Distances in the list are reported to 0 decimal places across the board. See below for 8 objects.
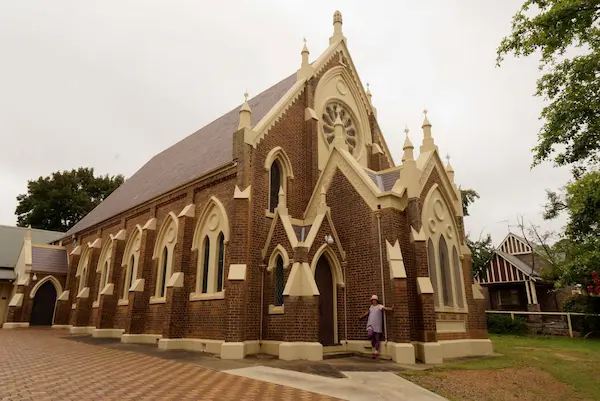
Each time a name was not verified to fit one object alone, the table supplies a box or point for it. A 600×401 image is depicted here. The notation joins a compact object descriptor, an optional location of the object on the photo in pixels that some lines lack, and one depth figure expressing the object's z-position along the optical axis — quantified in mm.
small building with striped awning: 33875
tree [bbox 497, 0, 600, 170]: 11242
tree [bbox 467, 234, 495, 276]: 37594
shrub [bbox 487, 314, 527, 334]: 27484
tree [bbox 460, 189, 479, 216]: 39625
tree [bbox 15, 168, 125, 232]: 50562
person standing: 13234
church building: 13703
